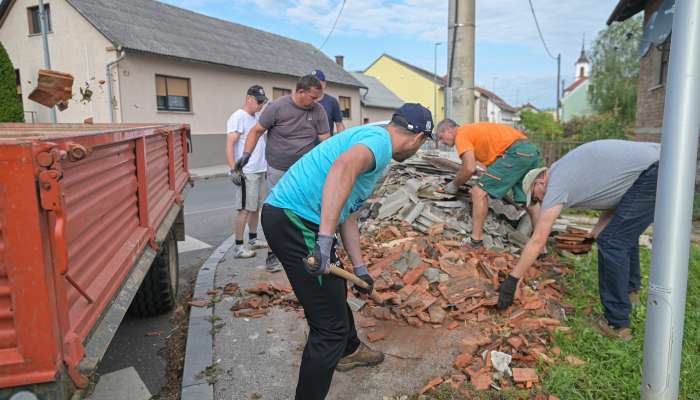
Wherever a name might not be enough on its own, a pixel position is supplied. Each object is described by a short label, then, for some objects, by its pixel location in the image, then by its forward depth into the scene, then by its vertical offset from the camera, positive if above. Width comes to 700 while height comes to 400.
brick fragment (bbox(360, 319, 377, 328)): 3.83 -1.53
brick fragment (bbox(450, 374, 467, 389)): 3.00 -1.57
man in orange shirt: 5.35 -0.34
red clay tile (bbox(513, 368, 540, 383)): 3.02 -1.53
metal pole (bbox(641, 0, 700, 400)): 2.22 -0.41
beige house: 16.69 +2.42
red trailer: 1.46 -0.47
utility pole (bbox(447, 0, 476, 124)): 7.46 +1.00
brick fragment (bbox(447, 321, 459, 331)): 3.74 -1.51
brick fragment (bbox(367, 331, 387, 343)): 3.60 -1.54
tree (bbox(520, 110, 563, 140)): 49.47 +0.52
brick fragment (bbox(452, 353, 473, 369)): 3.22 -1.54
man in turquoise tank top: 2.44 -0.48
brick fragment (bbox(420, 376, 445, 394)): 2.96 -1.56
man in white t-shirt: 5.44 -0.50
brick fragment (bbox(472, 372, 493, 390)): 2.98 -1.55
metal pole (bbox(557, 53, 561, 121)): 43.84 +4.90
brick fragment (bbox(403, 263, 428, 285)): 4.29 -1.31
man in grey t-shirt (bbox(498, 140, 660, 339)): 3.56 -0.54
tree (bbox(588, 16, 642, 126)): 36.19 +4.07
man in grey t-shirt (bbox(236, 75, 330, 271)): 5.01 -0.07
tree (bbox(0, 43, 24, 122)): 15.54 +1.09
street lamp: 45.59 +2.57
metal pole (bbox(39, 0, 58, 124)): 13.87 +2.58
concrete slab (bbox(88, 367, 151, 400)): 3.11 -1.69
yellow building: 48.59 +4.45
